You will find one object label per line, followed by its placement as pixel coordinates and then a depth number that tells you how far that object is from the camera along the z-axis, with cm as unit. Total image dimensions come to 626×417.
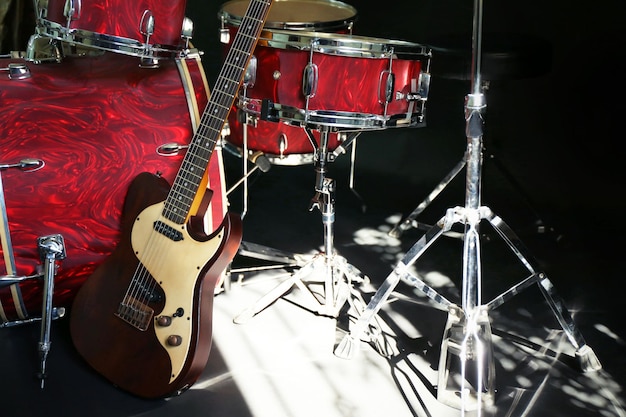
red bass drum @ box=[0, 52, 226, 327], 226
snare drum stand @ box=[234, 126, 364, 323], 244
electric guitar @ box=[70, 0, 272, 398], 210
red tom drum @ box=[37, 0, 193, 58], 224
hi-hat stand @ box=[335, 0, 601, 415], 199
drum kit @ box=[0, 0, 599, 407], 218
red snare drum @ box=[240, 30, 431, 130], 219
